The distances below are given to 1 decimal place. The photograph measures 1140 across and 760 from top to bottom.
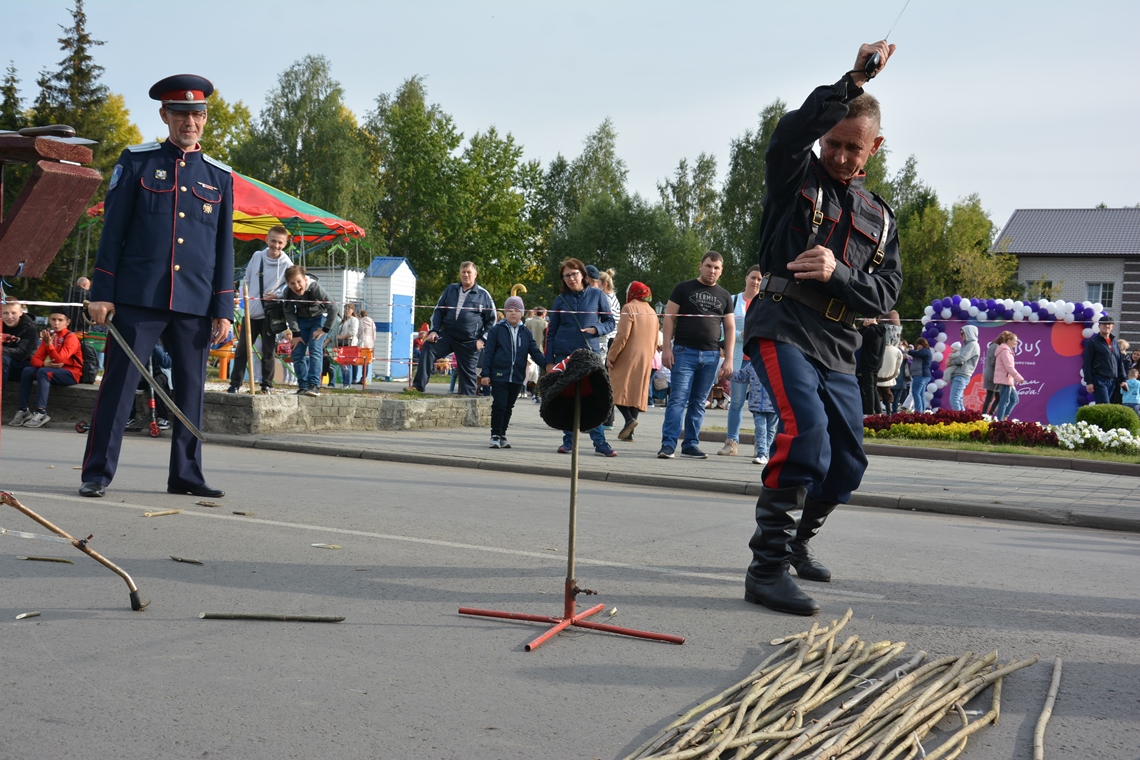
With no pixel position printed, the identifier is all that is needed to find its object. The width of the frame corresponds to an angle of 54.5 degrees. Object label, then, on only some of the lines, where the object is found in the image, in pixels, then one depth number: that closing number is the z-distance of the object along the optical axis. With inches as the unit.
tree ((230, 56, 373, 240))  2432.3
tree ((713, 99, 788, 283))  2738.7
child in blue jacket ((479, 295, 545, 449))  484.1
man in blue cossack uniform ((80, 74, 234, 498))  271.9
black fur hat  172.1
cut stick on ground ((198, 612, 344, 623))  166.1
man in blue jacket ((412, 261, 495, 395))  604.1
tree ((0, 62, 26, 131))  1935.3
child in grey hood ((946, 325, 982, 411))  790.5
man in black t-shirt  454.6
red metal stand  165.6
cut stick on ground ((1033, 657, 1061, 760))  119.9
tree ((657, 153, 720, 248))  2965.1
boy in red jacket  514.3
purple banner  840.9
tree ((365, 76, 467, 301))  2669.8
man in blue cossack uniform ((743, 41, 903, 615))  185.5
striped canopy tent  748.6
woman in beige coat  484.4
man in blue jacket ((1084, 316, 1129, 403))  773.3
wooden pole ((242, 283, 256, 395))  509.0
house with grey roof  2299.5
